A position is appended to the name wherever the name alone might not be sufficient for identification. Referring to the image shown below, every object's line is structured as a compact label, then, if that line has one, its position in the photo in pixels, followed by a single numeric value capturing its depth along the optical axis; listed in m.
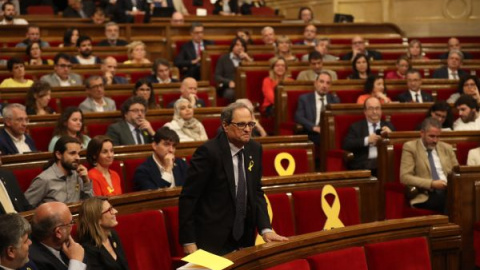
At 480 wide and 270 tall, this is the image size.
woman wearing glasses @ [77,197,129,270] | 5.73
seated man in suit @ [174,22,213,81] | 15.24
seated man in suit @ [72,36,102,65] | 13.90
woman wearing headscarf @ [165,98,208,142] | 10.06
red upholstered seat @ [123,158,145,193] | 8.26
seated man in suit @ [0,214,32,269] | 4.88
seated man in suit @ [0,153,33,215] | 6.81
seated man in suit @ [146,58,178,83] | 12.60
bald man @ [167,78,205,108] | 11.49
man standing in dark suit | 5.85
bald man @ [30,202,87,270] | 5.37
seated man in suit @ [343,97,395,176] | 10.65
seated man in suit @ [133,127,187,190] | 7.99
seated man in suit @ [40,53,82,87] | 12.08
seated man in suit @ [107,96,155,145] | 9.66
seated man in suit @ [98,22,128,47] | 15.27
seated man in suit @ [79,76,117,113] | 10.90
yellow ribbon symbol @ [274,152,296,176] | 8.92
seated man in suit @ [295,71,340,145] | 11.94
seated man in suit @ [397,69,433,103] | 12.58
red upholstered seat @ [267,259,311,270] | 5.10
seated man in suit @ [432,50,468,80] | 14.23
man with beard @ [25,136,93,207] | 7.24
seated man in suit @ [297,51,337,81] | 13.39
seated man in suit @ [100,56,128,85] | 12.59
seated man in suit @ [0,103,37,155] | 8.68
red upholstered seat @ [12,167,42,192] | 7.73
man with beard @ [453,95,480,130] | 11.05
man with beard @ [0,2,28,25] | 16.31
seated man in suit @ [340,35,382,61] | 15.34
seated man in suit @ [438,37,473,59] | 15.80
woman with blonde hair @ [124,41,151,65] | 13.83
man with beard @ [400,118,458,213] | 9.37
